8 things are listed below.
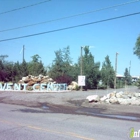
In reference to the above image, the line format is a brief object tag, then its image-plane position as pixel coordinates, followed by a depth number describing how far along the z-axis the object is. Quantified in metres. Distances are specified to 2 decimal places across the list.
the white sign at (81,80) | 38.12
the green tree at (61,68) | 43.22
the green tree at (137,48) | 40.98
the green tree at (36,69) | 53.44
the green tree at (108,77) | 54.97
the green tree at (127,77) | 103.89
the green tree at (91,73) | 49.06
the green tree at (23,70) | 51.39
